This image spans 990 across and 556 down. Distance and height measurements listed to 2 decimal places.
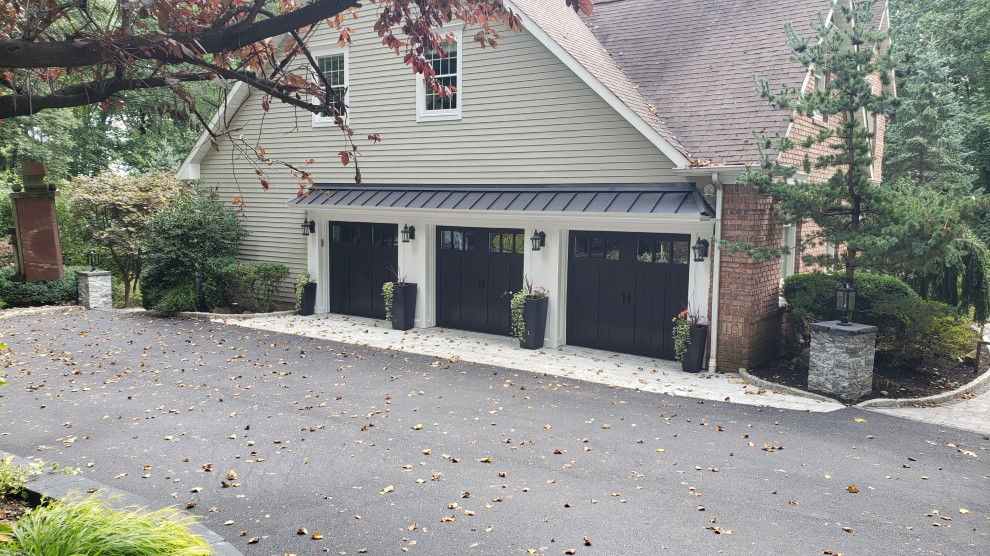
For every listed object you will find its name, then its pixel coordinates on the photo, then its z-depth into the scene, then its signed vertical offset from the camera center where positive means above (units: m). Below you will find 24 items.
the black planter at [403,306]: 15.24 -1.58
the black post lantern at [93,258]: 18.23 -0.72
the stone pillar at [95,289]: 17.97 -1.52
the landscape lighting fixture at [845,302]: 10.62 -0.96
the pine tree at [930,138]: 20.20 +3.00
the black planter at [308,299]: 17.05 -1.62
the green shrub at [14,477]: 5.54 -2.00
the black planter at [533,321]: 13.46 -1.66
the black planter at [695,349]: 11.84 -1.89
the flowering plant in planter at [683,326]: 11.96 -1.53
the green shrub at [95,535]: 4.11 -1.84
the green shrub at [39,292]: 17.95 -1.60
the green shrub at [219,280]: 17.14 -1.19
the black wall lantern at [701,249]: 11.80 -0.20
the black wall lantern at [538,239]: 13.62 -0.07
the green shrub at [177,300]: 16.66 -1.65
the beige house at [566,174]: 11.93 +1.19
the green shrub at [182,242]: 16.78 -0.26
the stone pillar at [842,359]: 10.17 -1.77
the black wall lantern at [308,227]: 16.83 +0.14
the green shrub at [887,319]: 11.38 -1.32
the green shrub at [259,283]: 16.97 -1.24
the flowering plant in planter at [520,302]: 13.59 -1.30
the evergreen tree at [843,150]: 10.09 +1.32
